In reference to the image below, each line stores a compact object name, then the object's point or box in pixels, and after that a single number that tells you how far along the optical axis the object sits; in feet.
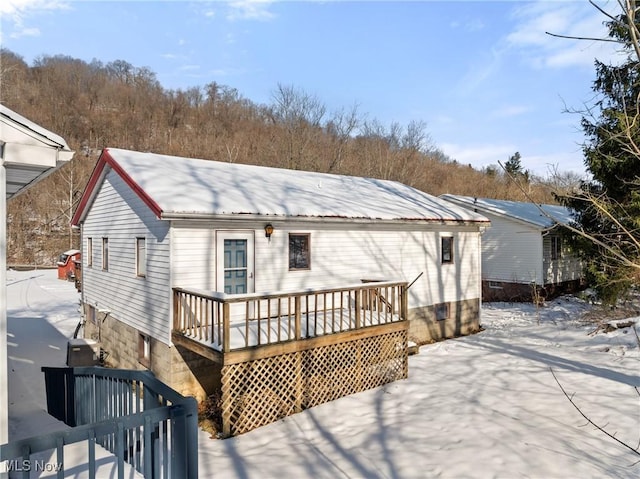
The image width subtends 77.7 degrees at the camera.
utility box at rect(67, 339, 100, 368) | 33.22
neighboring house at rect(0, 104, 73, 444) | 11.19
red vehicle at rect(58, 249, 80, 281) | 83.41
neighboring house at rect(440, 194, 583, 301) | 62.69
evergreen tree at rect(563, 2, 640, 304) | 37.55
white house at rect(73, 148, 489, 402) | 26.68
